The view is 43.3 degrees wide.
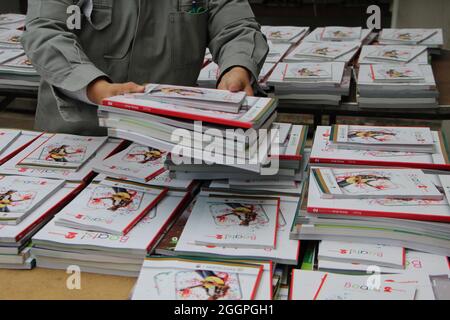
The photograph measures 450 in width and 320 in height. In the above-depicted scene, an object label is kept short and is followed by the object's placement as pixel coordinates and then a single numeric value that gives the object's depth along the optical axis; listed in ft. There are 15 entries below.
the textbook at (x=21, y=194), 3.90
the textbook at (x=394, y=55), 7.93
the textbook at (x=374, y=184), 3.80
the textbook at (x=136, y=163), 4.46
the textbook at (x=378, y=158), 4.41
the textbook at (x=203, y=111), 3.62
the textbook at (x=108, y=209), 3.76
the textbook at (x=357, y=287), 3.14
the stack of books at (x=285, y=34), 9.37
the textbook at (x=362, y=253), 3.43
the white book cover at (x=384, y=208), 3.58
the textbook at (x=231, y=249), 3.51
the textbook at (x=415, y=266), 3.39
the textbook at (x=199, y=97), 3.84
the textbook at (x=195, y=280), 3.13
